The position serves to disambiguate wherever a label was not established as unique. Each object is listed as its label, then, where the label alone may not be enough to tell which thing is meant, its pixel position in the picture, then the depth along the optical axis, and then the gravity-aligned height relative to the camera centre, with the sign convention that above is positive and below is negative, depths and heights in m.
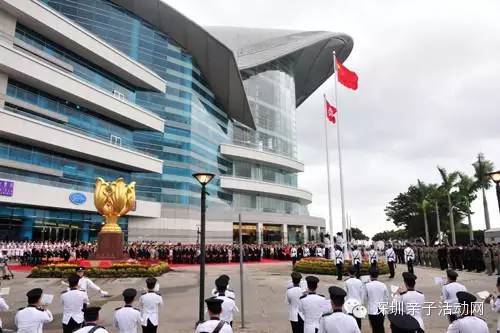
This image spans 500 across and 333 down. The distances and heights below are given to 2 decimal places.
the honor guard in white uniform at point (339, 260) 21.56 -0.81
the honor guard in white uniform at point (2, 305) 7.52 -1.07
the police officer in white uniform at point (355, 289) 9.34 -1.02
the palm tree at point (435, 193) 65.10 +8.13
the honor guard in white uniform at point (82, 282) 9.24 -0.83
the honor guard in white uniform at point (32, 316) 6.48 -1.10
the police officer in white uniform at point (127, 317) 6.93 -1.20
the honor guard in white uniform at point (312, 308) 7.47 -1.16
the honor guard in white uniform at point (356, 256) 20.67 -0.58
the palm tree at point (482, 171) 51.56 +9.07
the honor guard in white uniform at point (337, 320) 5.11 -0.95
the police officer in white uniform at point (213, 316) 4.88 -0.84
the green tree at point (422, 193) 66.46 +8.37
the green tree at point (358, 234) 111.86 +2.96
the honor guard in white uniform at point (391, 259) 22.00 -0.79
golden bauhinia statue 26.91 +2.96
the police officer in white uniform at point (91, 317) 4.93 -0.86
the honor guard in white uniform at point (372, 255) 22.23 -0.57
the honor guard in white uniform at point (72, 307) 8.30 -1.23
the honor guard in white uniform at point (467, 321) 5.24 -1.00
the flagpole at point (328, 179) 26.57 +4.45
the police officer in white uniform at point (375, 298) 8.96 -1.18
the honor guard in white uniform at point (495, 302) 6.86 -1.03
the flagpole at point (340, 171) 24.41 +4.64
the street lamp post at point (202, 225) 10.07 +0.55
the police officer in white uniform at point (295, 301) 8.49 -1.17
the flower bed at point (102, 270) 22.80 -1.34
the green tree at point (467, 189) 53.25 +7.32
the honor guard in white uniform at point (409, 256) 22.08 -0.63
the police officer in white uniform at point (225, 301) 7.46 -1.03
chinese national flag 26.36 +10.67
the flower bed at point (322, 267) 23.69 -1.30
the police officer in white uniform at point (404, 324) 3.66 -0.72
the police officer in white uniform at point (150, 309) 8.30 -1.27
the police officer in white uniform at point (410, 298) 7.43 -1.00
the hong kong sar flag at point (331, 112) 27.55 +8.98
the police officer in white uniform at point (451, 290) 8.26 -0.95
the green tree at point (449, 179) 56.75 +8.97
